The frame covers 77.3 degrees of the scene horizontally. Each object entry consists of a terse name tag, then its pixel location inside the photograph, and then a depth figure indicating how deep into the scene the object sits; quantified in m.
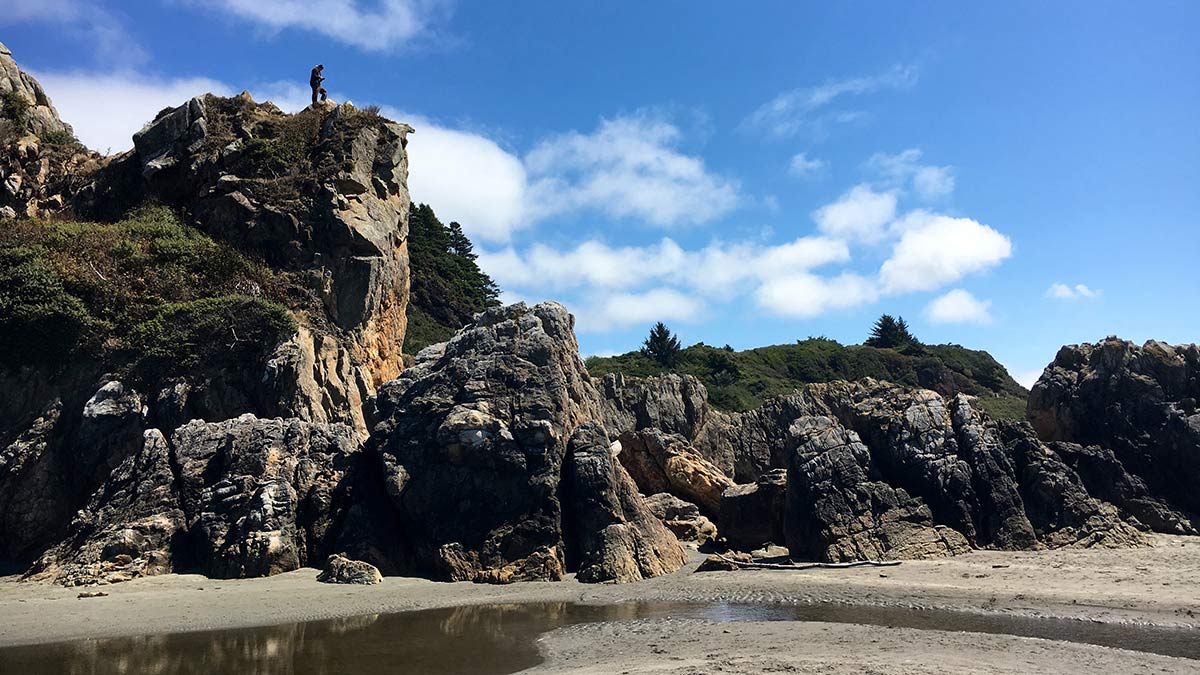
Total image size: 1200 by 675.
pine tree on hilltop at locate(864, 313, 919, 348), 81.31
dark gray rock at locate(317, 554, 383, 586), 18.38
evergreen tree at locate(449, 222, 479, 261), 68.23
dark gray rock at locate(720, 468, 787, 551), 24.88
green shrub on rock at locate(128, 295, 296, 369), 24.72
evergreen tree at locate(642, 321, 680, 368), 70.81
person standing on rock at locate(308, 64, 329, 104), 39.19
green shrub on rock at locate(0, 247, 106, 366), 24.03
